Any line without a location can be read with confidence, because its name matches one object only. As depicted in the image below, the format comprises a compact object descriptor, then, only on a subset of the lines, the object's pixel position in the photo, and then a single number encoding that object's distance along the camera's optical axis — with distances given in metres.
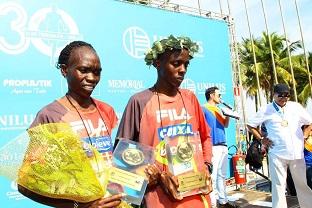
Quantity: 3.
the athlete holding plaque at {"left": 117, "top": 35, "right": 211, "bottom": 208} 2.08
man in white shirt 4.62
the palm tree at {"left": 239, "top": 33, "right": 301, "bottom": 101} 28.44
